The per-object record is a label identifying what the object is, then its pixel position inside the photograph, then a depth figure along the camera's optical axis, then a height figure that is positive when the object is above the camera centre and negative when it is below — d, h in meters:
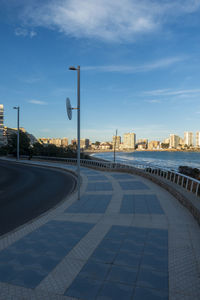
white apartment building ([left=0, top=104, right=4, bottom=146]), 115.04 +14.37
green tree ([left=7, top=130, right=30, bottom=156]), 42.33 +0.53
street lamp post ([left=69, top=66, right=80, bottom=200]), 9.90 +2.38
